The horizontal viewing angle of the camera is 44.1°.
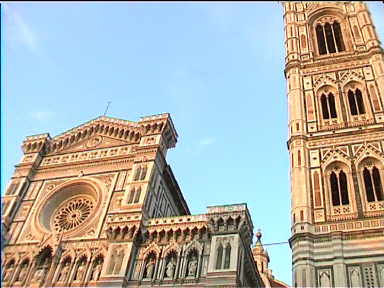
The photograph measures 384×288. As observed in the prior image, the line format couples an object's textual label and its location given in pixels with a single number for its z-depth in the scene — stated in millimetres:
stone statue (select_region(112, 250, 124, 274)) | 19719
